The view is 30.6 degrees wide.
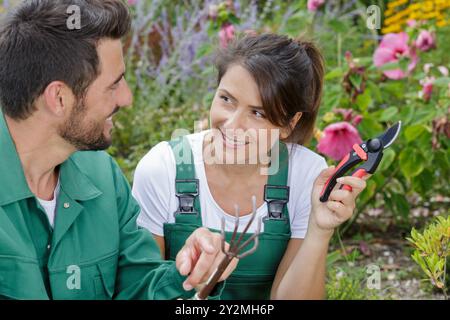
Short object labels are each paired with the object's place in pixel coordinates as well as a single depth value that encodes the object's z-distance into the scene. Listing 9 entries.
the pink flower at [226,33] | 3.23
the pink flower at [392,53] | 3.38
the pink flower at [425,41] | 3.28
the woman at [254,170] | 2.29
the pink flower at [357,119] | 3.13
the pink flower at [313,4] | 3.34
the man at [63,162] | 1.91
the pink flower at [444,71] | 3.30
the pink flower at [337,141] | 2.97
